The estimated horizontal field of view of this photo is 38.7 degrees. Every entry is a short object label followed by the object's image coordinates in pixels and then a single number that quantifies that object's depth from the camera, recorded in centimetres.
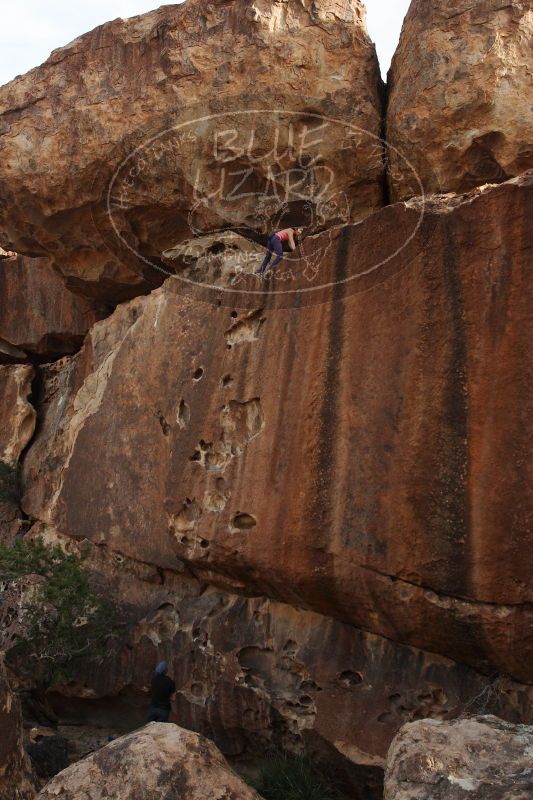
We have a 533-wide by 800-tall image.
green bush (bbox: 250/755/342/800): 624
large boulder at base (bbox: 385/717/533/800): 396
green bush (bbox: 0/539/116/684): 788
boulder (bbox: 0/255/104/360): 1320
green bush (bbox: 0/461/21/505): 1103
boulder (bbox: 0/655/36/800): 565
